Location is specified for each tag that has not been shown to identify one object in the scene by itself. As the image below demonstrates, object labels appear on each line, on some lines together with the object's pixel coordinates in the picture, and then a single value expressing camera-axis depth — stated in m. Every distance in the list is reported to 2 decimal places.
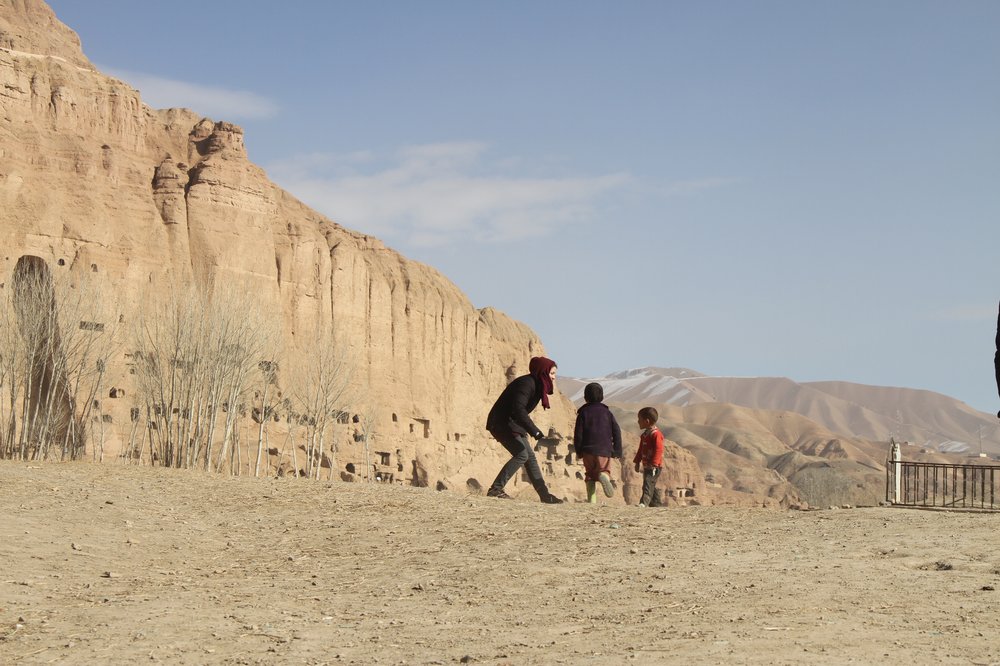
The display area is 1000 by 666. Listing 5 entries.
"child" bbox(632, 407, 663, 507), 17.59
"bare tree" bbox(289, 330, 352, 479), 56.91
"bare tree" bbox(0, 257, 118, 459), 37.84
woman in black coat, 17.06
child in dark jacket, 17.17
